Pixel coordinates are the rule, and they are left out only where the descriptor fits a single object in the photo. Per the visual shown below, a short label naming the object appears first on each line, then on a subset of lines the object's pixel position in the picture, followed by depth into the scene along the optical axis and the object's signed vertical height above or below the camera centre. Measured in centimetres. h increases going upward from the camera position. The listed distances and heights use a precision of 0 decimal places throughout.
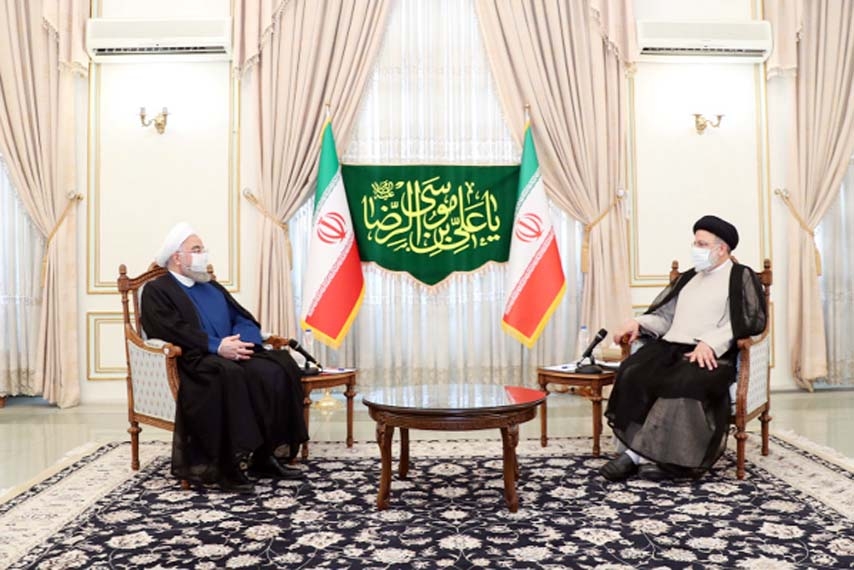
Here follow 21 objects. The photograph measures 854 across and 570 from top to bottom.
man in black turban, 346 -35
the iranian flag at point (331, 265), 545 +19
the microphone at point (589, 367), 405 -40
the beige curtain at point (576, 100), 582 +141
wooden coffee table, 295 -47
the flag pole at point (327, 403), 505 -72
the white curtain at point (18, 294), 575 -1
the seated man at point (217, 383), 344 -42
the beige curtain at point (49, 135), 568 +115
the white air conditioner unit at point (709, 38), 580 +187
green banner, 578 +56
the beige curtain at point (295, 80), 573 +155
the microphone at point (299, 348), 407 -29
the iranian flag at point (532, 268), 558 +16
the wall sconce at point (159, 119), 574 +127
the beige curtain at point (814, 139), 592 +114
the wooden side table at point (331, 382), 406 -48
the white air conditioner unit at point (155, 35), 566 +185
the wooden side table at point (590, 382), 396 -47
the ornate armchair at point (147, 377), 359 -40
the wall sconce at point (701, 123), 593 +126
